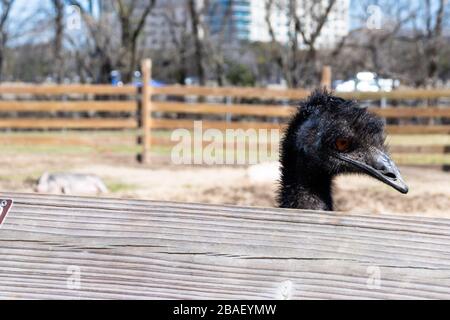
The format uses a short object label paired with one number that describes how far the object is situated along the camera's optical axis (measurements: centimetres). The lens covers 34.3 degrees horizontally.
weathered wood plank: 136
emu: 240
